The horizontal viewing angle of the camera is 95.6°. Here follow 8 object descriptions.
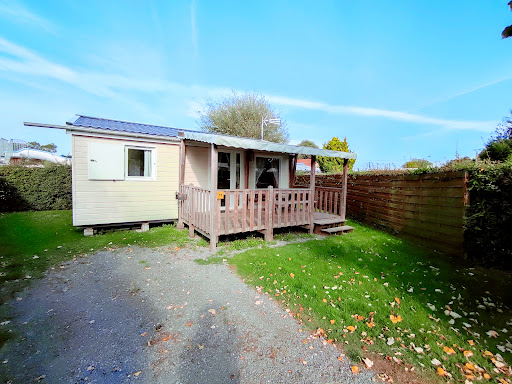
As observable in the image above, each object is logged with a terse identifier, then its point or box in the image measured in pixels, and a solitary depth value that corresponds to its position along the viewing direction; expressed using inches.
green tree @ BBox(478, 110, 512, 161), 354.9
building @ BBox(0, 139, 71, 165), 673.6
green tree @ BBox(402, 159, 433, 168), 377.7
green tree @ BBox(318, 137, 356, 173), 728.5
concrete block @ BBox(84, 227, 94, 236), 261.6
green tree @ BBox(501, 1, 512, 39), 148.2
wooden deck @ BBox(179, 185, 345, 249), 214.8
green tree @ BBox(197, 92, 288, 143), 758.5
